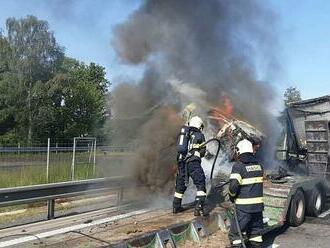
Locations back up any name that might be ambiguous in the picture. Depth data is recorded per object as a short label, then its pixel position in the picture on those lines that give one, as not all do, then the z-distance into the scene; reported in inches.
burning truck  342.6
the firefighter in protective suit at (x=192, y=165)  333.4
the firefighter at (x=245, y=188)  251.1
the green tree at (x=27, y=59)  1745.8
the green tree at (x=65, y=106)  1745.8
